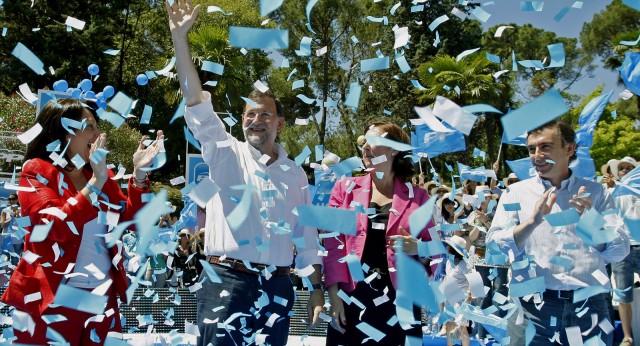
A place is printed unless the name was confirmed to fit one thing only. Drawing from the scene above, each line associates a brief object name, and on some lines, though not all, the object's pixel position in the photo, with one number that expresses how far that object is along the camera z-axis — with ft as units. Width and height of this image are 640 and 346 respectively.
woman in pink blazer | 12.00
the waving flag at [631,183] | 12.58
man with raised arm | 10.98
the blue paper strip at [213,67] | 11.58
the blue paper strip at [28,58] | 10.97
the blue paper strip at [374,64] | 11.53
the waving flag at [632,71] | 10.18
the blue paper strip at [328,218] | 10.53
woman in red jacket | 10.22
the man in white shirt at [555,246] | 11.18
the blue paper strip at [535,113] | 8.77
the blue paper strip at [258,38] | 10.07
